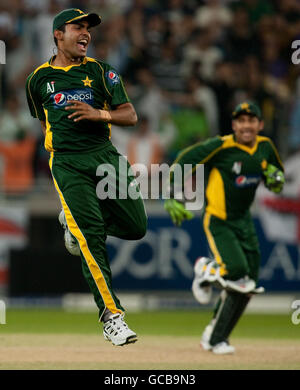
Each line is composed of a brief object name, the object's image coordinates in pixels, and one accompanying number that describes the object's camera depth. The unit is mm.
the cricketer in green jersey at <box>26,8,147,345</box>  13367
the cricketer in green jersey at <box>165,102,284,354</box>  16922
